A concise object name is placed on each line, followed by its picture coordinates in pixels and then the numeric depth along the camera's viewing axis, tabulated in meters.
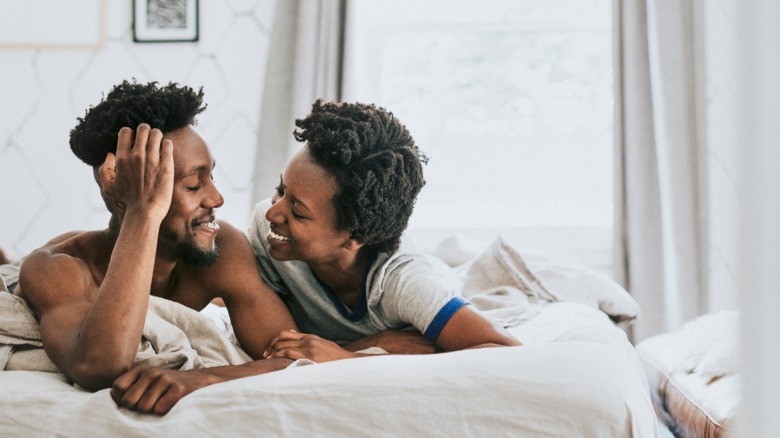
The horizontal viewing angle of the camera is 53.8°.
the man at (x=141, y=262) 1.29
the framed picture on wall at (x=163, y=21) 3.61
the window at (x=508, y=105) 3.61
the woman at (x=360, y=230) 1.60
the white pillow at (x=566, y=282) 2.30
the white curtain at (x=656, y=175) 3.17
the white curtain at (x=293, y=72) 3.36
